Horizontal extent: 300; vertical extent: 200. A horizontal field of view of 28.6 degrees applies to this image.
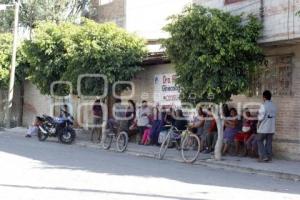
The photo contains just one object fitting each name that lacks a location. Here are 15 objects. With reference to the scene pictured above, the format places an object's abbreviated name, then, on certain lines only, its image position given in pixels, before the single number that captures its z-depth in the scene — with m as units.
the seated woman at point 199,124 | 17.80
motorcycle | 21.97
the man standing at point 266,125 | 14.95
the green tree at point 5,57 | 31.16
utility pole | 29.05
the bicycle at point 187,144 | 15.65
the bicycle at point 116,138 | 18.89
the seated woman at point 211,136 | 17.28
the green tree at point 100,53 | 20.09
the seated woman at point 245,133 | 16.25
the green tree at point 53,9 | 31.09
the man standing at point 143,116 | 20.67
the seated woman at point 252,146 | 15.88
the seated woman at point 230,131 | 16.53
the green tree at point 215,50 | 14.62
